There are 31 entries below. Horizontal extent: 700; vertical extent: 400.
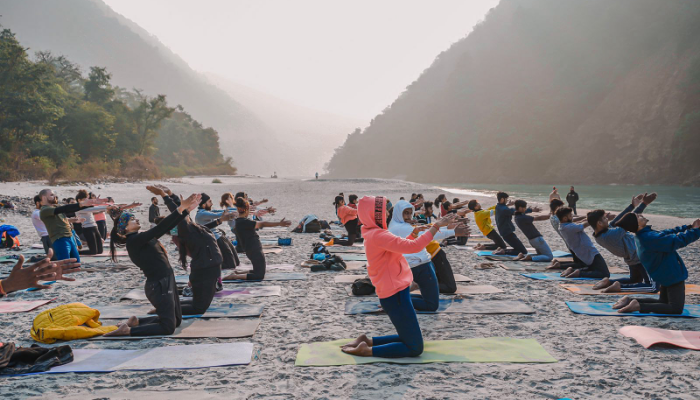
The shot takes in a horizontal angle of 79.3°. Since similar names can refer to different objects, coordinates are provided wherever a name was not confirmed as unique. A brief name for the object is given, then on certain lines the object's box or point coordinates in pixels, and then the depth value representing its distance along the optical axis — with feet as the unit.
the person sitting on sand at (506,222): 35.88
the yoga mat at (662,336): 15.33
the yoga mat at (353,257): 35.40
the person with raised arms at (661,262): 18.47
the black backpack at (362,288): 23.79
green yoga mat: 14.62
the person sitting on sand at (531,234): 33.96
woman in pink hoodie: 13.64
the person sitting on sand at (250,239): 26.45
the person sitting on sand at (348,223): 41.01
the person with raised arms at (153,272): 16.49
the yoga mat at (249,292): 23.88
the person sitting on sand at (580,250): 27.09
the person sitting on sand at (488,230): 37.02
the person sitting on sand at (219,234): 28.27
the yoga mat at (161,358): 14.19
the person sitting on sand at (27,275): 12.63
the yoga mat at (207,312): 20.08
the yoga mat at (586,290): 23.24
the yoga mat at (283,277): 27.91
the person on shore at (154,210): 45.04
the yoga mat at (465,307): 20.54
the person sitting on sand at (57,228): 27.32
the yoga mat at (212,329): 17.16
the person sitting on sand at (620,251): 23.47
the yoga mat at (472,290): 24.29
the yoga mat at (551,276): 27.15
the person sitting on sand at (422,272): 19.26
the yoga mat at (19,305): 21.17
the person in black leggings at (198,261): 20.07
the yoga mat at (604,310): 18.97
